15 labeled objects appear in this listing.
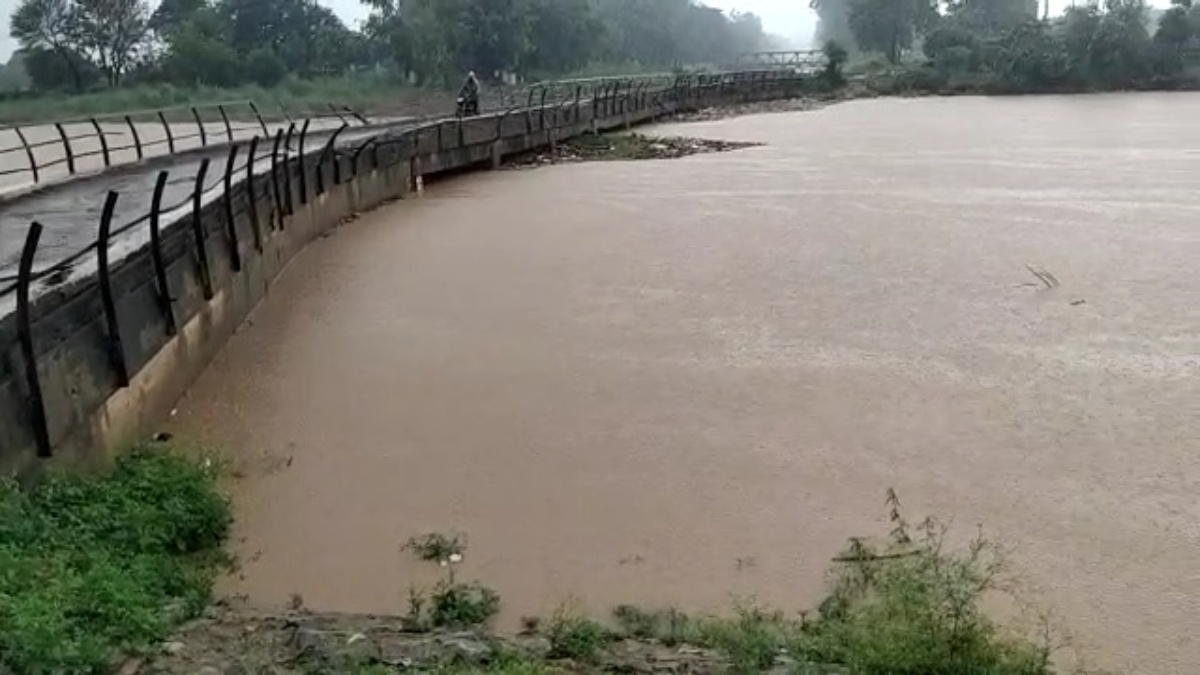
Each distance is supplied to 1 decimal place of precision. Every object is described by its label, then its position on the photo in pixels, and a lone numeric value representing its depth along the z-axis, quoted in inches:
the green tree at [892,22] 2591.0
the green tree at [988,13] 2497.9
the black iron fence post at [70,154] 543.2
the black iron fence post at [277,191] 466.9
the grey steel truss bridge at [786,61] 2469.1
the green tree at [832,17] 4225.9
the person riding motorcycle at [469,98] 885.2
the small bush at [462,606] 183.6
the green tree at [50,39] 1824.6
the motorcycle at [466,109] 879.1
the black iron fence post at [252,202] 414.6
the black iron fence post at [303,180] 522.6
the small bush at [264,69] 1829.5
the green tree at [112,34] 1852.9
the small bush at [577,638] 168.9
